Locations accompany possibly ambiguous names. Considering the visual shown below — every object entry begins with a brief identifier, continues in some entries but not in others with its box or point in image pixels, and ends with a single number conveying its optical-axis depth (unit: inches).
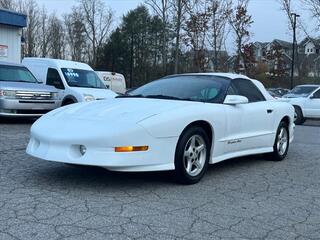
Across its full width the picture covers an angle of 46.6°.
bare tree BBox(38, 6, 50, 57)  2060.0
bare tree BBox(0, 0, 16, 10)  1728.7
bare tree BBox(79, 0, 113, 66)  1975.2
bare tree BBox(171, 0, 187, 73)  1238.3
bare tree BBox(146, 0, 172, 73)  1372.1
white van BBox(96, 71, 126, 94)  797.3
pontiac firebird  154.1
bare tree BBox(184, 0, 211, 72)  1242.1
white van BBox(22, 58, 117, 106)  397.9
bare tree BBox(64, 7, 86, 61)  2033.7
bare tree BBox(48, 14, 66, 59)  2099.6
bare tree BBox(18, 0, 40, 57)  1948.8
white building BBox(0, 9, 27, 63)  621.5
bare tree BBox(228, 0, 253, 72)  1228.9
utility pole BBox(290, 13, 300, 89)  1219.4
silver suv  360.5
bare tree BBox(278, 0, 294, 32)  1240.6
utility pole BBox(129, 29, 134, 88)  1448.6
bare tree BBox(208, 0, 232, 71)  1237.3
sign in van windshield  424.5
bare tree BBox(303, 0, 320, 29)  1084.7
